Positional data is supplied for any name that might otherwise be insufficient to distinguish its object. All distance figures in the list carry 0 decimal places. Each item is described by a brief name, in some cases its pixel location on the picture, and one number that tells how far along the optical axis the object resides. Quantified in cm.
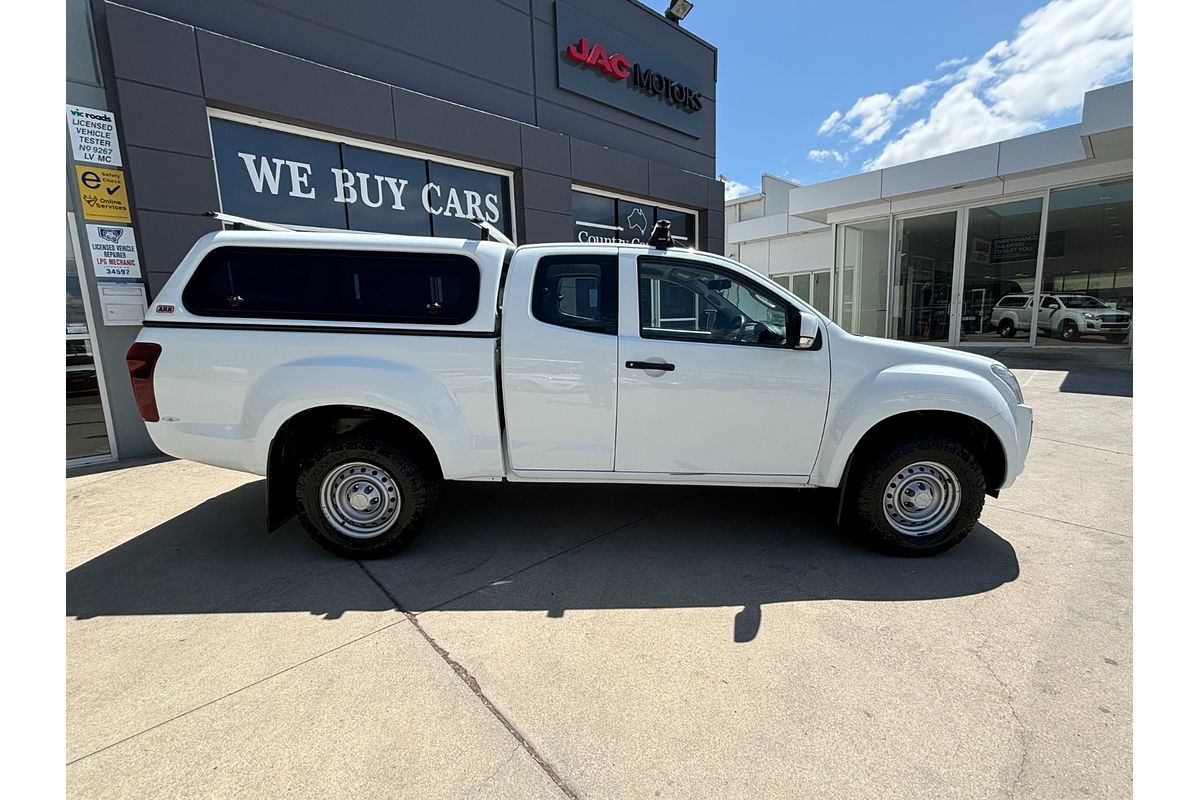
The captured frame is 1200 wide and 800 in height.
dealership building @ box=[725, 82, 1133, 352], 1375
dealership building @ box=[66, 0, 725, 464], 555
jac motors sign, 925
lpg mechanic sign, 557
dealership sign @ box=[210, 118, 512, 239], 638
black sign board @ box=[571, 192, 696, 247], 1002
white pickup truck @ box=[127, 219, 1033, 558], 333
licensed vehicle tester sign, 534
